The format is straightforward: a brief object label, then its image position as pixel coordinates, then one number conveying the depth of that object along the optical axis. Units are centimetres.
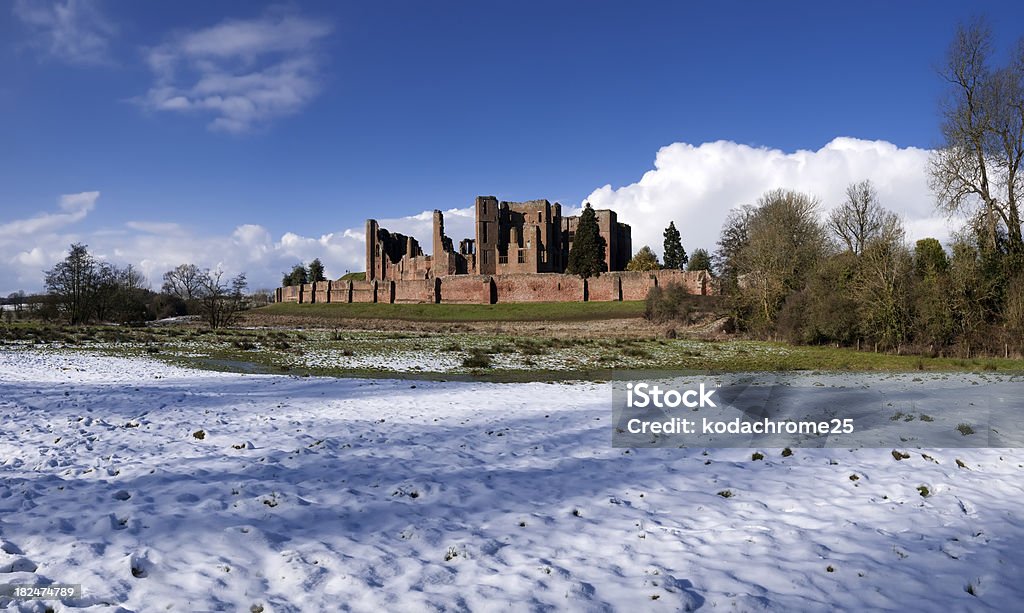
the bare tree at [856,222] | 4484
